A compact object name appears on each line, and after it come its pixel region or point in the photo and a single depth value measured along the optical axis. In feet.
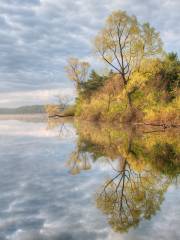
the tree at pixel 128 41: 116.26
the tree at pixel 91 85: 217.31
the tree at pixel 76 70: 209.77
